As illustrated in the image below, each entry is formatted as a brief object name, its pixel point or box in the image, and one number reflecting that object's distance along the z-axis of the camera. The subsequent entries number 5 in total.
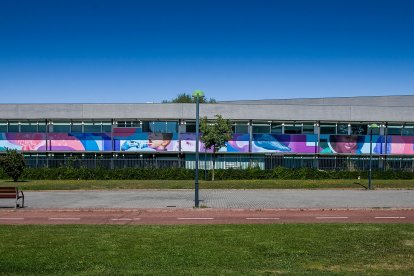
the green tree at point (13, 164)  31.73
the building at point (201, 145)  40.91
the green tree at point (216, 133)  33.91
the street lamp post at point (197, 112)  18.06
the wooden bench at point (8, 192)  18.64
